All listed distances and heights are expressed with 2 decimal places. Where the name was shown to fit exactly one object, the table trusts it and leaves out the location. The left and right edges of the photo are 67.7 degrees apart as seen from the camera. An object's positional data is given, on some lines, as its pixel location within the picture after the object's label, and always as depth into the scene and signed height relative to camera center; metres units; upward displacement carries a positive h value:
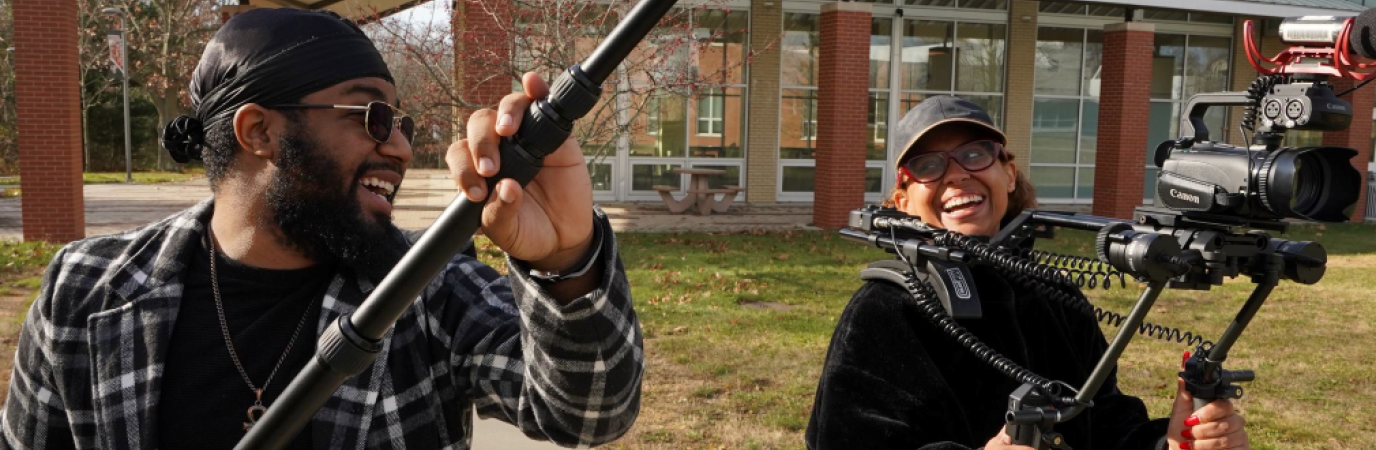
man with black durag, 1.86 -0.37
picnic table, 18.58 -1.40
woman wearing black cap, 2.52 -0.59
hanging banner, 30.31 +1.73
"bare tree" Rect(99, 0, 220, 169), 32.78 +2.22
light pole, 29.44 +1.03
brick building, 17.00 +0.74
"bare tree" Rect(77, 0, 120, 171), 32.38 +1.51
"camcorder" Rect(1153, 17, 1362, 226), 1.78 -0.05
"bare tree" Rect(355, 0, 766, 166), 11.20 +0.78
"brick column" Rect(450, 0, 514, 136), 11.74 +0.71
